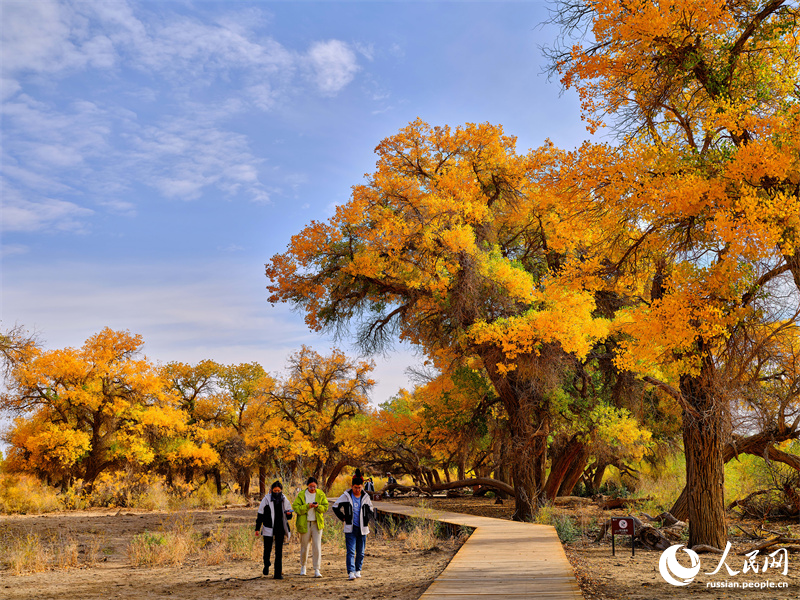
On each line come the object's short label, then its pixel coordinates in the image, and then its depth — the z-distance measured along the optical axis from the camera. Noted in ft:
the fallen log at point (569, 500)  73.40
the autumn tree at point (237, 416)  112.47
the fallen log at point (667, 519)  45.48
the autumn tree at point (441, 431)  64.03
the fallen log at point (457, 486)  76.42
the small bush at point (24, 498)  75.20
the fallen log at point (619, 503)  66.25
